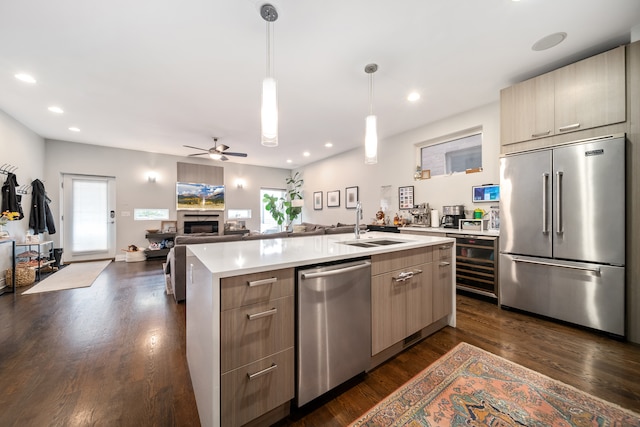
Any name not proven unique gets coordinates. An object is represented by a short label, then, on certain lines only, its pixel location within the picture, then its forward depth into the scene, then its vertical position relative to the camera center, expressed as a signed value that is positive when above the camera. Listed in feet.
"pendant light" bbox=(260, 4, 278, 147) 5.83 +2.74
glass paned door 17.87 -0.06
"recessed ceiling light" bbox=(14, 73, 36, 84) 8.93 +5.42
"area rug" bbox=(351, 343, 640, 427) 4.27 -3.79
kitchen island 3.53 -1.89
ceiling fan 15.42 +4.17
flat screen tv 21.83 +1.83
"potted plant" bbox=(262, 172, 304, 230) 24.80 +1.23
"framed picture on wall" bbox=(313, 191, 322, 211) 23.86 +1.47
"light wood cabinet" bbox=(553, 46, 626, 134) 7.02 +3.82
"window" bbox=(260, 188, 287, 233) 26.61 -0.13
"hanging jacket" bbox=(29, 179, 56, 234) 14.30 +0.47
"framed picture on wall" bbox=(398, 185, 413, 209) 15.37 +1.12
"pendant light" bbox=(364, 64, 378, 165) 7.42 +2.34
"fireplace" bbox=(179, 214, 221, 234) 21.99 -0.81
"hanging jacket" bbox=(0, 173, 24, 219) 12.05 +1.14
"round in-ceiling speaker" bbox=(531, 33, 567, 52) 7.07 +5.34
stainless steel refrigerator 7.02 -0.69
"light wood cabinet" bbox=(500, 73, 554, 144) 8.33 +3.87
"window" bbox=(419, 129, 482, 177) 12.75 +3.52
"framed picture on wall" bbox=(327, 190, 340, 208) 21.68 +1.47
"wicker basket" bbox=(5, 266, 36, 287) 11.66 -3.04
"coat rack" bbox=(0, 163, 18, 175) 12.03 +2.58
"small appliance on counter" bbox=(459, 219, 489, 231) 11.07 -0.53
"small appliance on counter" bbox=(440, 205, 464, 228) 12.44 -0.20
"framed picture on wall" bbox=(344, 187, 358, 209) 19.83 +1.49
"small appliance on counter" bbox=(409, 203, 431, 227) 13.96 -0.09
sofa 9.28 -1.66
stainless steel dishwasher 4.35 -2.26
